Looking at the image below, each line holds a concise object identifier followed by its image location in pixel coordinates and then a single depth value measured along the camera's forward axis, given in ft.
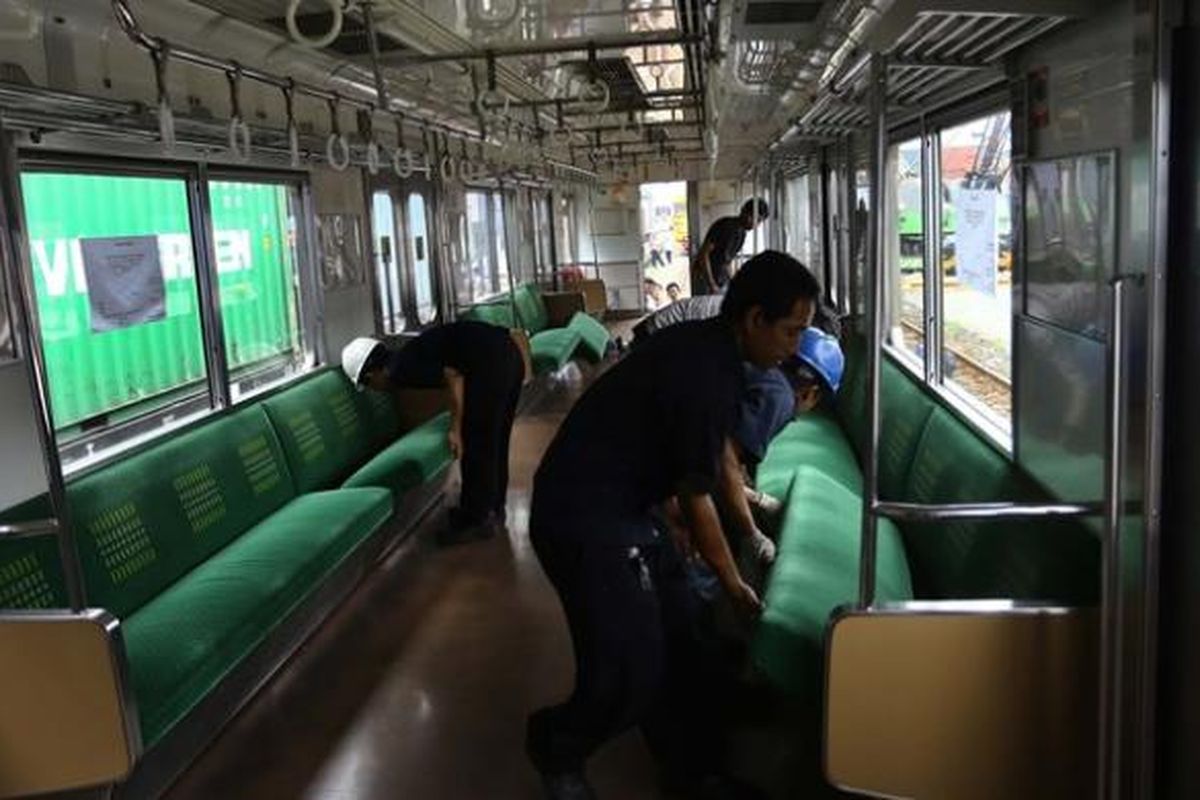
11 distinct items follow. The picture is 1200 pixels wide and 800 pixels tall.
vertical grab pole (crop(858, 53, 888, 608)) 6.72
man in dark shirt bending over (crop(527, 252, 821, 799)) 7.76
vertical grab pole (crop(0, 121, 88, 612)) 7.33
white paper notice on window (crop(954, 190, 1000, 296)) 13.07
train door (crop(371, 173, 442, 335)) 23.98
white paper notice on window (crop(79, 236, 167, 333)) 13.28
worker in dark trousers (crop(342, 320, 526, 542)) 16.67
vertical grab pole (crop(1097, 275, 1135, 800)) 6.26
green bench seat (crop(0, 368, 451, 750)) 10.03
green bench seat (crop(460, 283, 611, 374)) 28.27
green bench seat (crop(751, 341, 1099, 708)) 8.41
